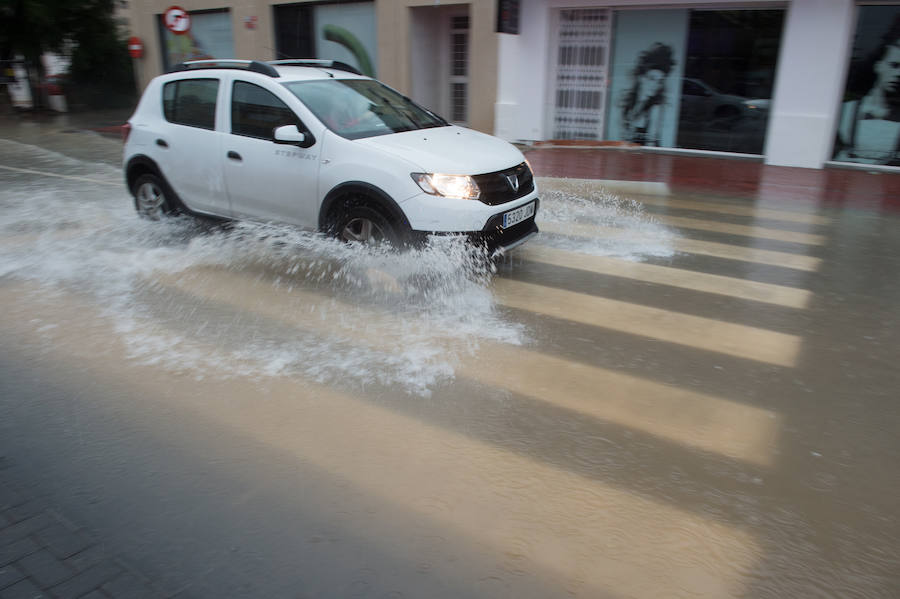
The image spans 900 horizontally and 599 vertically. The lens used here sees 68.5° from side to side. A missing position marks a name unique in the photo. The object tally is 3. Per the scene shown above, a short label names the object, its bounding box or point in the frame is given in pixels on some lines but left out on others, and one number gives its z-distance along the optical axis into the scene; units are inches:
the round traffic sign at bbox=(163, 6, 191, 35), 704.4
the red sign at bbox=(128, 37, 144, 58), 876.0
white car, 207.8
